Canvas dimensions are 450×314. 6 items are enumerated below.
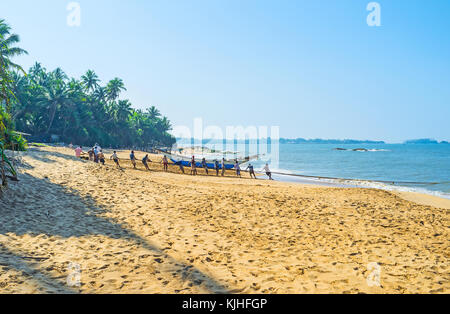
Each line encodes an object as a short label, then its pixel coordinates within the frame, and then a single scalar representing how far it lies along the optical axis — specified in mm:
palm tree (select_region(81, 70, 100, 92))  59844
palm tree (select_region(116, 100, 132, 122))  60375
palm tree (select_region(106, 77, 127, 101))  61938
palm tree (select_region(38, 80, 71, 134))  42500
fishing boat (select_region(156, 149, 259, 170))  28356
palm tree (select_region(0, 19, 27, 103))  31266
